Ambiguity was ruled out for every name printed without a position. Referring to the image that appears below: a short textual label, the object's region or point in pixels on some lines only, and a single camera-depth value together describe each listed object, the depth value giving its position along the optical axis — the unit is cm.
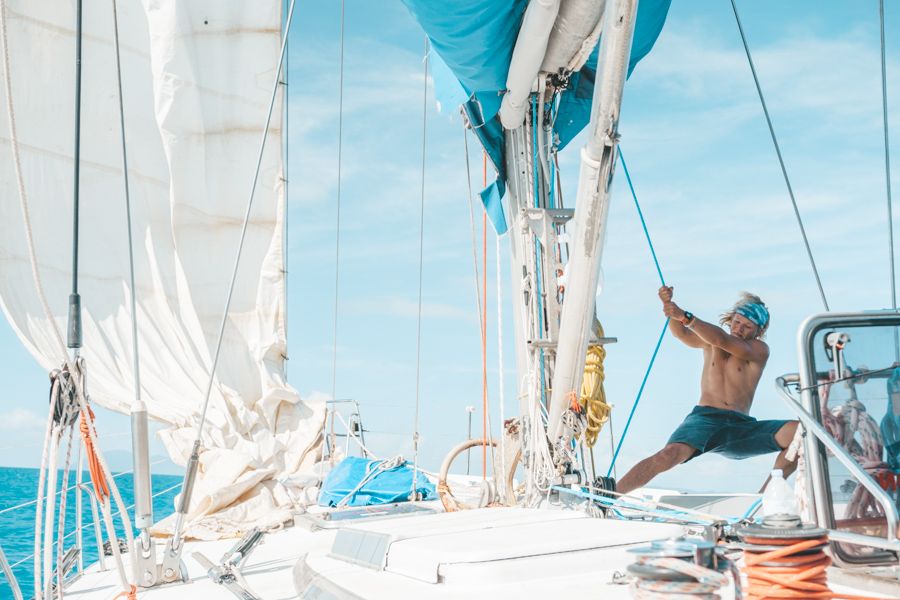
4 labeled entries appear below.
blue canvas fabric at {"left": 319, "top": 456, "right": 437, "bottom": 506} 599
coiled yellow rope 413
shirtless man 432
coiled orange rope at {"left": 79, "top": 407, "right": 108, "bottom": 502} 298
